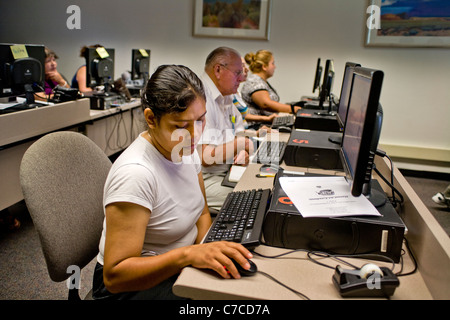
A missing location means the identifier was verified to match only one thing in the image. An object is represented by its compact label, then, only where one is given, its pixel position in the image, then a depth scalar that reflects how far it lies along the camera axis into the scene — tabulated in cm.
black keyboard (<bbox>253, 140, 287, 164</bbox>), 181
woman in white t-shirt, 88
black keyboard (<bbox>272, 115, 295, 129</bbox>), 273
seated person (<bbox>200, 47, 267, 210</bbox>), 188
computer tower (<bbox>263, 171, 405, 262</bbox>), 94
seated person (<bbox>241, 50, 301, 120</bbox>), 340
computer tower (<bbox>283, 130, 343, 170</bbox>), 171
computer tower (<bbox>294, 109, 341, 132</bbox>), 244
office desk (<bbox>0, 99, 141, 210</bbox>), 214
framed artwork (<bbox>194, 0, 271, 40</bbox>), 440
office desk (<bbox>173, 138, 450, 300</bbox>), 80
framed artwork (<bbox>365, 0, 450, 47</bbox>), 389
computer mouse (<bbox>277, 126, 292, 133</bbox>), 259
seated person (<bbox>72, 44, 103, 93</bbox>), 399
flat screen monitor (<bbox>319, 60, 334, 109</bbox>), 275
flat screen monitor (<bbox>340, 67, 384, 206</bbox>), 87
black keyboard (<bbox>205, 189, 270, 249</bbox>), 98
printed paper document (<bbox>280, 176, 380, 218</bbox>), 98
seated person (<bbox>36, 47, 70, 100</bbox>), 380
